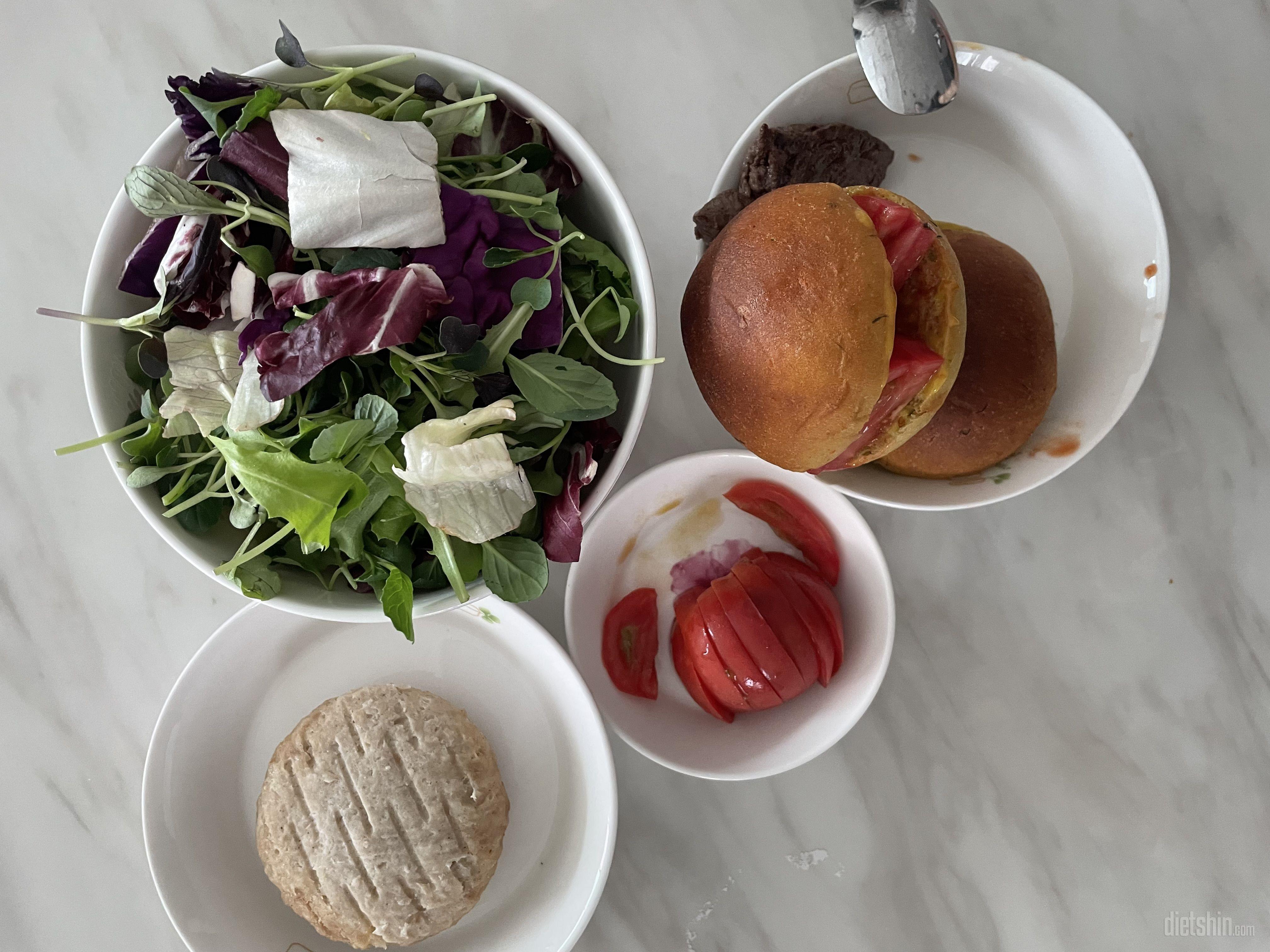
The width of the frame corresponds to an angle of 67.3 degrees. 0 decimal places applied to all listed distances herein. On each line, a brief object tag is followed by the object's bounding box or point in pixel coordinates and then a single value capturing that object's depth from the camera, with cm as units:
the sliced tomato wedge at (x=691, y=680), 35
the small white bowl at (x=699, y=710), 34
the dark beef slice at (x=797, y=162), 31
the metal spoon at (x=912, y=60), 31
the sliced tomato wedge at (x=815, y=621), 34
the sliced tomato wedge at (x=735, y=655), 33
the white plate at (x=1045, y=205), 32
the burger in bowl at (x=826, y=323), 26
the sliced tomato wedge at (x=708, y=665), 34
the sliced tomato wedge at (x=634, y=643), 36
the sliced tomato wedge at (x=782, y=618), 34
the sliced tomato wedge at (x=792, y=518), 35
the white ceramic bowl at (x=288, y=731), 34
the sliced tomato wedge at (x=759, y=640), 33
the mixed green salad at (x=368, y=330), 23
